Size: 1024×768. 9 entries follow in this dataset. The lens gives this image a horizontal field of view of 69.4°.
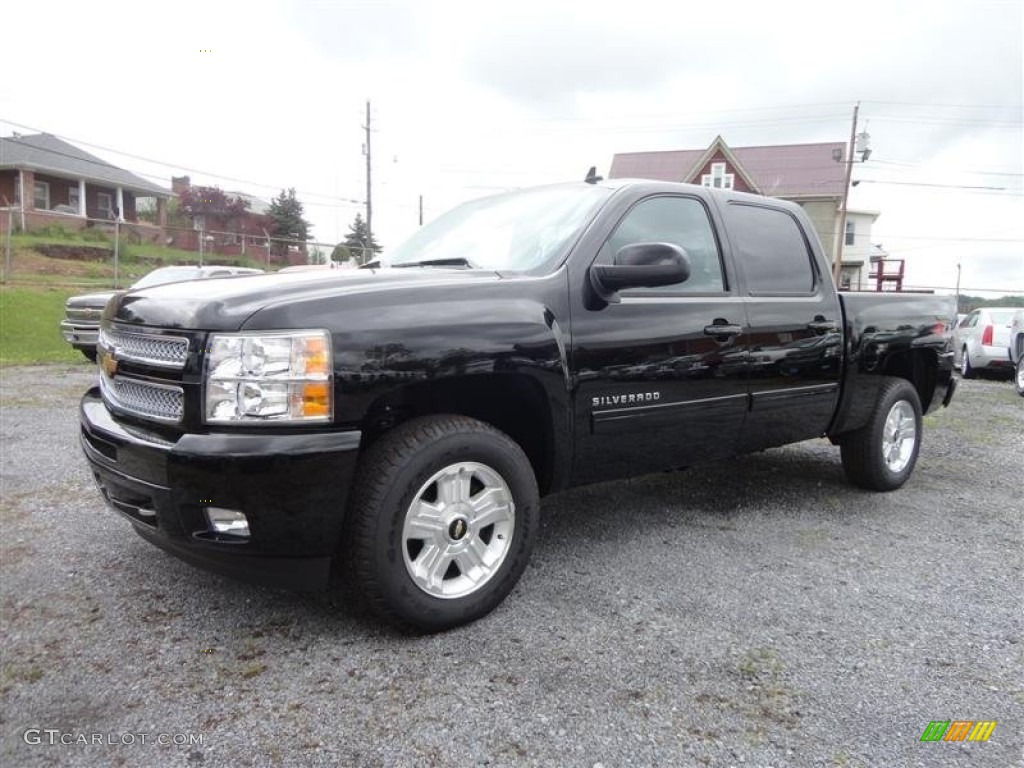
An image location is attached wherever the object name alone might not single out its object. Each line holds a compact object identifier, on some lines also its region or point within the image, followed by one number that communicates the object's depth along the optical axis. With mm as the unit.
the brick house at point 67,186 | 29234
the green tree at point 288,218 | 45312
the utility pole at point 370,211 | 38062
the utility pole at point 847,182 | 32000
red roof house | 36281
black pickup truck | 2430
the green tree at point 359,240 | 23995
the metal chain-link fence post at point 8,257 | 16330
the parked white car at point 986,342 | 13023
